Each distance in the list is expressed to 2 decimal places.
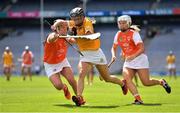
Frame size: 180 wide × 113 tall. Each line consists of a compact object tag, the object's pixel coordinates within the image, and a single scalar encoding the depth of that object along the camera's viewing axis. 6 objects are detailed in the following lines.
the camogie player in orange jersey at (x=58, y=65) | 15.04
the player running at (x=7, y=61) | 37.69
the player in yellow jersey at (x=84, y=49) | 14.00
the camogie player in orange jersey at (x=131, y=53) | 14.98
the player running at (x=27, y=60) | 37.25
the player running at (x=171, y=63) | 43.22
